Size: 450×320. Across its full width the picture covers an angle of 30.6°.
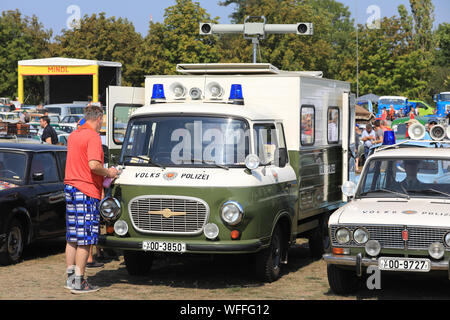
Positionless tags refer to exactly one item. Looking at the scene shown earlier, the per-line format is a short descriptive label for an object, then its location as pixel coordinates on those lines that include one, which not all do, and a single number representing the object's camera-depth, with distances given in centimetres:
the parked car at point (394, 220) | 859
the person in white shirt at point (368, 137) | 2247
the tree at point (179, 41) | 5728
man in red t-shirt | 922
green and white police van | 942
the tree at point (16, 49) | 6950
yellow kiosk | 5259
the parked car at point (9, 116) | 3966
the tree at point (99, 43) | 6800
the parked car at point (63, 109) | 4283
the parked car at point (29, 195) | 1107
